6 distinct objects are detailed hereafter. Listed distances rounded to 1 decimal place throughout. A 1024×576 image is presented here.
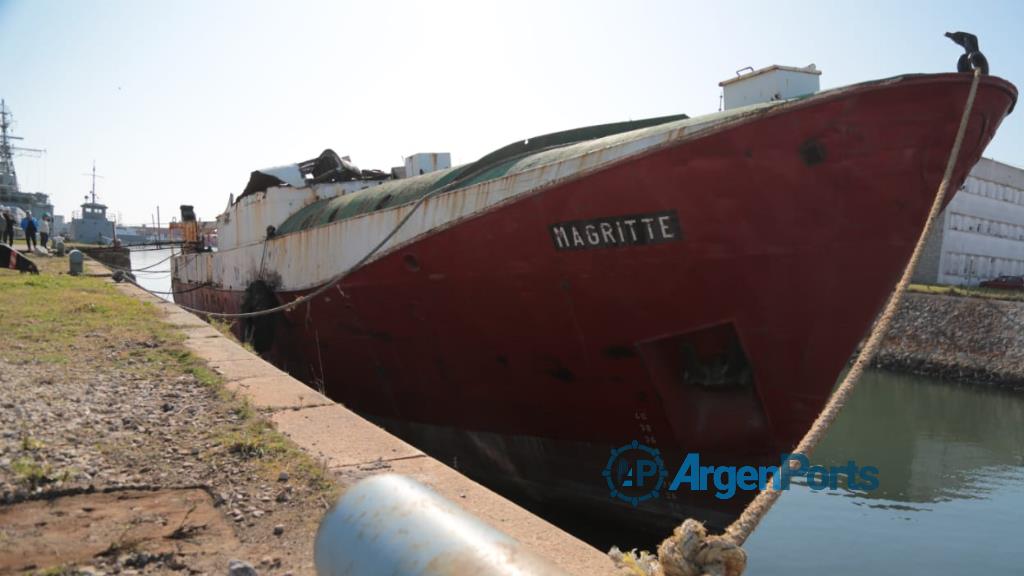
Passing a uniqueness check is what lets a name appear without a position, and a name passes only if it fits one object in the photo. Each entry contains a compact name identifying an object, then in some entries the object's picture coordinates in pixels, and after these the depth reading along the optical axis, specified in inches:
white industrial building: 1032.8
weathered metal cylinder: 64.7
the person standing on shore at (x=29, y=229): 880.9
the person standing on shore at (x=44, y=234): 1147.4
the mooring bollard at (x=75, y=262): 597.6
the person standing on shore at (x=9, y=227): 783.7
